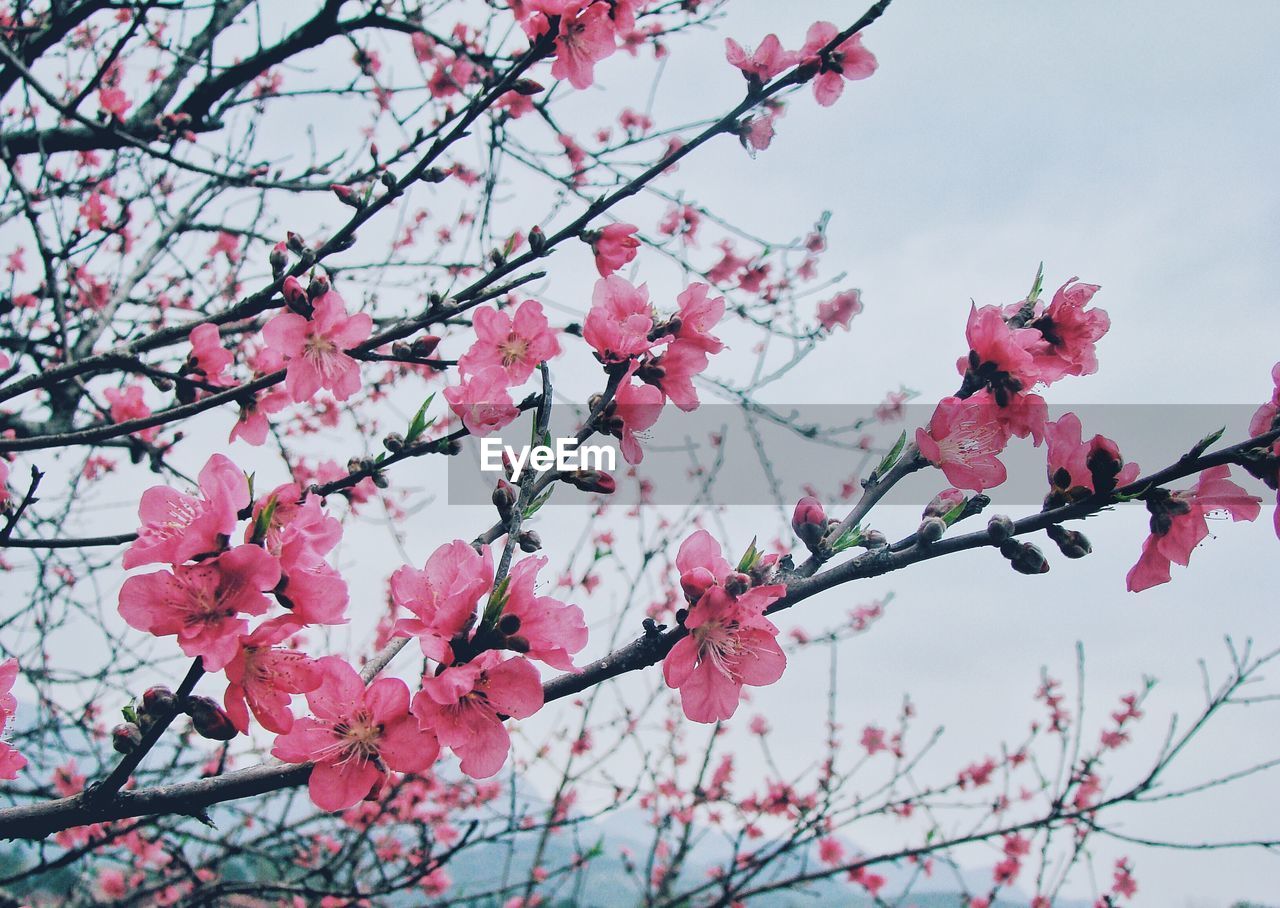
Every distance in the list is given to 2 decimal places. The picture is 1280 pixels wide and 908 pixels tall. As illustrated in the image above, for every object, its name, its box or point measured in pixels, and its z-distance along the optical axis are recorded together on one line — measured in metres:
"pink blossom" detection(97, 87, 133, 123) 0.65
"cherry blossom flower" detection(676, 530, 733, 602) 0.31
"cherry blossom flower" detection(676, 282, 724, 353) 0.36
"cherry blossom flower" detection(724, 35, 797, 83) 0.44
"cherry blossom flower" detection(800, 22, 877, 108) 0.45
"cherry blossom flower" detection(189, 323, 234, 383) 0.45
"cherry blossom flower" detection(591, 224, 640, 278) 0.41
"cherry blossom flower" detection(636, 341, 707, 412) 0.36
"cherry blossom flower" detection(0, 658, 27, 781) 0.34
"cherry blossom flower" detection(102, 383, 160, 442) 0.57
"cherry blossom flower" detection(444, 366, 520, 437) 0.37
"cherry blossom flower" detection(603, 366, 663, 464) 0.36
